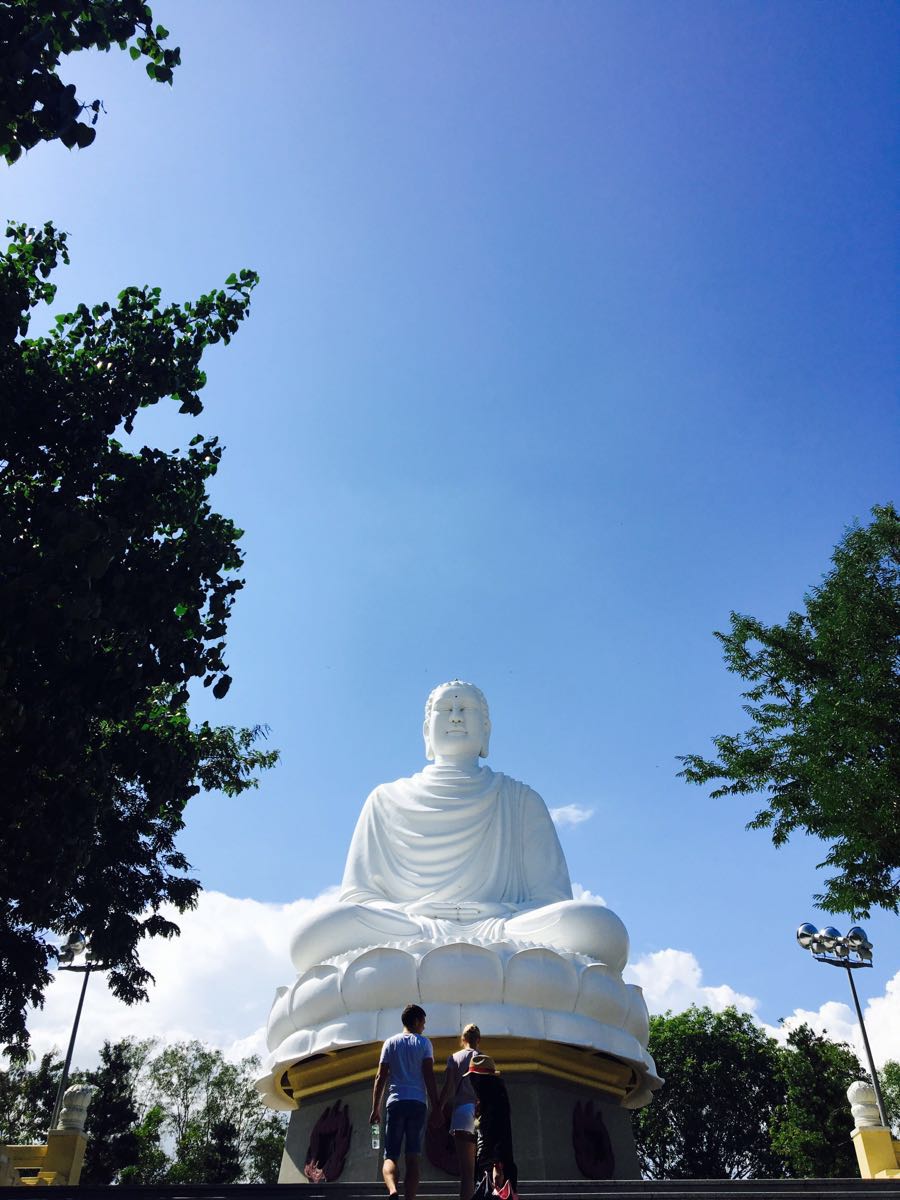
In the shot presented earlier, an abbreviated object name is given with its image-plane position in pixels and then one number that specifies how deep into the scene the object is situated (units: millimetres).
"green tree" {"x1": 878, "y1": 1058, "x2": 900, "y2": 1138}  28889
